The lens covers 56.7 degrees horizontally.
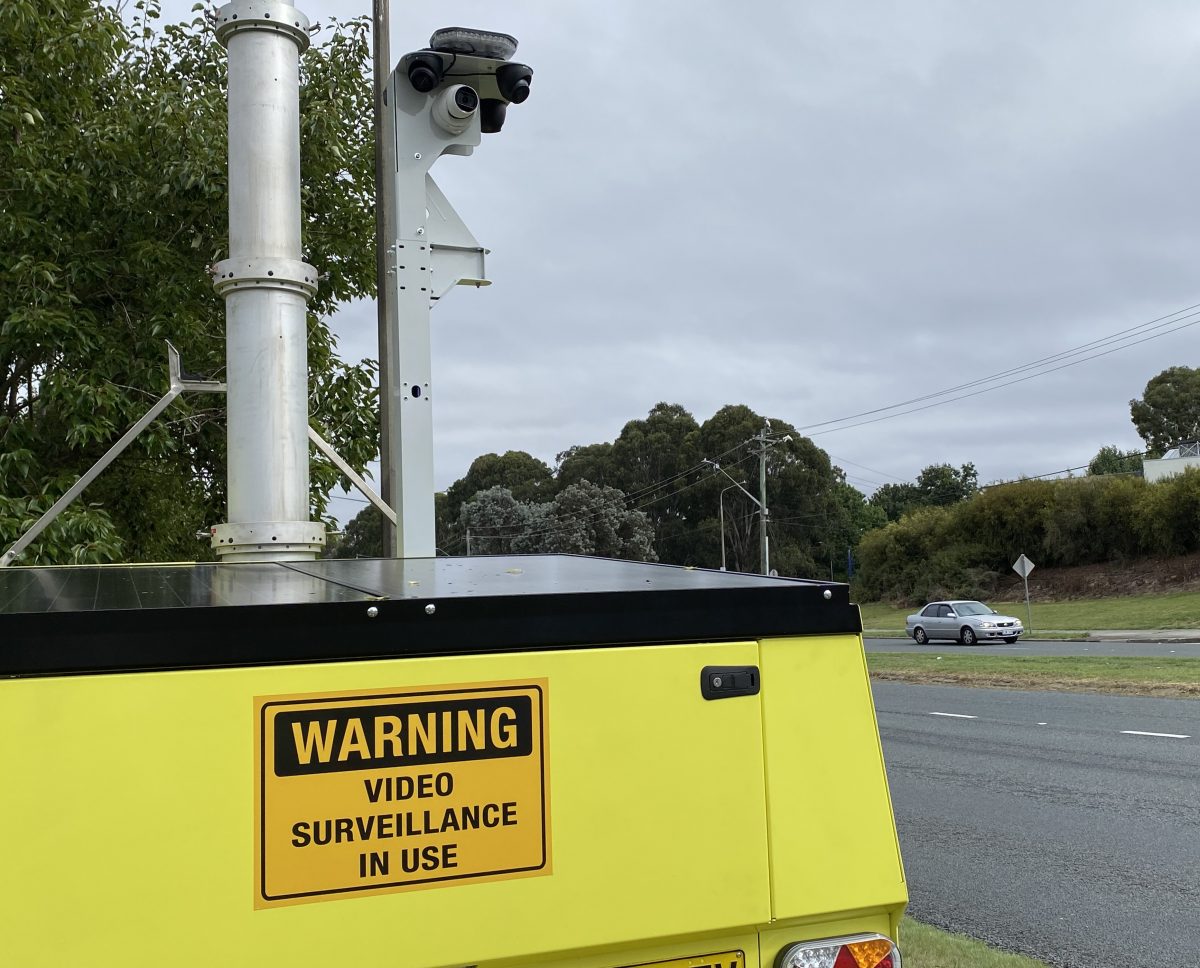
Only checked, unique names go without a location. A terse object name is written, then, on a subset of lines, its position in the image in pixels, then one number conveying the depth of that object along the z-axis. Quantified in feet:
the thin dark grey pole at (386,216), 15.92
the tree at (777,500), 242.37
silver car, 104.22
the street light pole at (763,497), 143.23
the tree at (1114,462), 254.47
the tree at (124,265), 21.77
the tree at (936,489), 297.33
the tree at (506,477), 286.25
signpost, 110.32
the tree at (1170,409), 242.17
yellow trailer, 5.27
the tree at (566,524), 235.81
